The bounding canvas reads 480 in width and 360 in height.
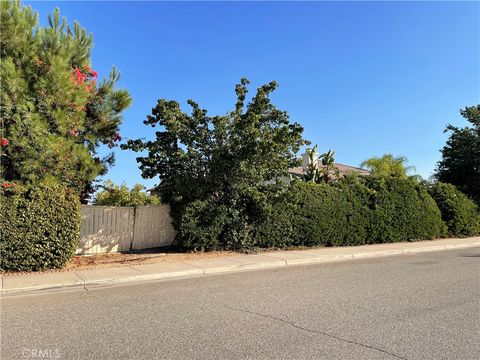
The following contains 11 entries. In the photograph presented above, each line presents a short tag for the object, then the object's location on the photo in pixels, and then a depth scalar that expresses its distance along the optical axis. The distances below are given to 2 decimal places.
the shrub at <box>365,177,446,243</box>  17.66
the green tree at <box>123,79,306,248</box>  13.62
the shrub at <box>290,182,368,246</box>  15.49
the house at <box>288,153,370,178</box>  27.01
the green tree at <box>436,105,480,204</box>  23.52
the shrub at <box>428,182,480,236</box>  20.56
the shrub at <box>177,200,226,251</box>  13.64
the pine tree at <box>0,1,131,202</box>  10.47
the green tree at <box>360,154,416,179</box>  27.30
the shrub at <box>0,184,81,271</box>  9.95
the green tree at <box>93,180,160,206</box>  17.48
